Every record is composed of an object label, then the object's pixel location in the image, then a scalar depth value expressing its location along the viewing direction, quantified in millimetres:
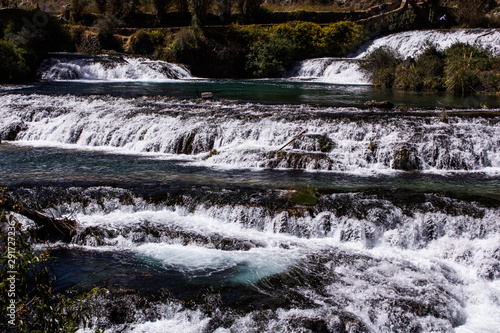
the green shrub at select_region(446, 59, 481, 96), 19656
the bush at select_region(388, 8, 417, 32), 32750
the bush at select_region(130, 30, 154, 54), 31500
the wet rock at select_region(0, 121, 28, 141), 15305
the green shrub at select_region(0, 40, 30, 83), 22438
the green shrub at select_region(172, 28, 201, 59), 29375
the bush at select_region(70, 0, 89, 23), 34469
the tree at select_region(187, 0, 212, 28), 32031
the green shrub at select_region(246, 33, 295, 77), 29312
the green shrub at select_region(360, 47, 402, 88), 22156
